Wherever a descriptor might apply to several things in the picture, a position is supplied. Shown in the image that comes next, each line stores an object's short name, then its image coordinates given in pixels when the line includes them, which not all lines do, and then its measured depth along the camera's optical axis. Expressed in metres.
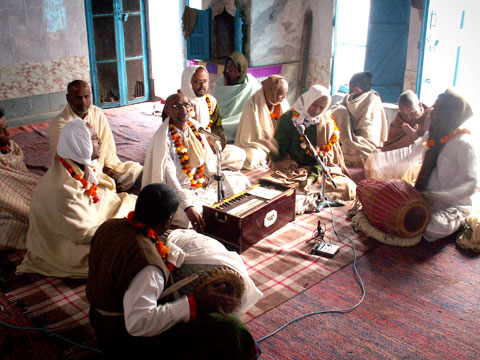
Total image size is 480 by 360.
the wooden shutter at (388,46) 7.18
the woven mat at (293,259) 3.35
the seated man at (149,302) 2.10
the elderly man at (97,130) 4.58
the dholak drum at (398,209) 3.89
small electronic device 3.78
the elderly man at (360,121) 5.81
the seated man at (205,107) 5.27
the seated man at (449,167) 3.90
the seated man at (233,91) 6.59
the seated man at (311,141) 4.75
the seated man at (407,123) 5.18
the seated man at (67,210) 3.28
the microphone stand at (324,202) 4.25
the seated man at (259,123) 5.67
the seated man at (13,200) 3.72
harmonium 3.75
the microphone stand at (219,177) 3.77
